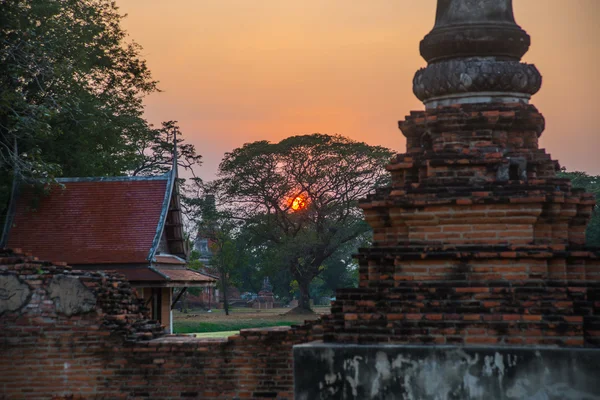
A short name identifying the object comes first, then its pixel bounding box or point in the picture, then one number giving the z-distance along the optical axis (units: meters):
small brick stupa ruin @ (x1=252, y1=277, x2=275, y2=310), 71.06
